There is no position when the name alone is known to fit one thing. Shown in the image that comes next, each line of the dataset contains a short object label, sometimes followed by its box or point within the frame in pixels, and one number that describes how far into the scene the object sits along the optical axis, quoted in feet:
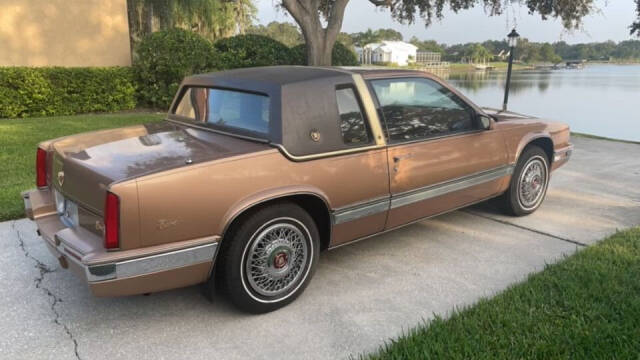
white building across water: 270.05
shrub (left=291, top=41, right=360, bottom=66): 46.47
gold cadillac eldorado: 8.98
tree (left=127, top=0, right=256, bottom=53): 64.64
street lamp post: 51.13
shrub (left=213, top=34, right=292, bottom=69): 43.55
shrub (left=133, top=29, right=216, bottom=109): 40.16
